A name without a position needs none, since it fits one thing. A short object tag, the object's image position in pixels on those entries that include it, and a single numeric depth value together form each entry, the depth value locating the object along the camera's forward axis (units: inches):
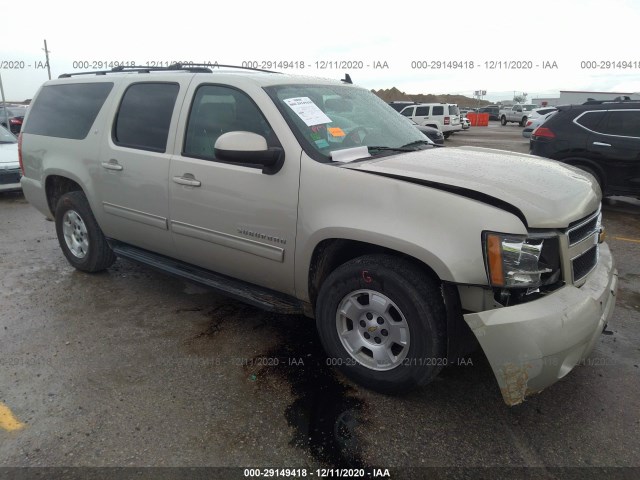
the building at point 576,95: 1617.9
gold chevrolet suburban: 88.4
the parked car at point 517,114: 1466.5
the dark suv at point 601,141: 273.0
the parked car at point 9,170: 325.1
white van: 920.9
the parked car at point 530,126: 704.5
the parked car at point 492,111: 1827.0
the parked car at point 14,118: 621.9
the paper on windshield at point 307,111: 117.3
